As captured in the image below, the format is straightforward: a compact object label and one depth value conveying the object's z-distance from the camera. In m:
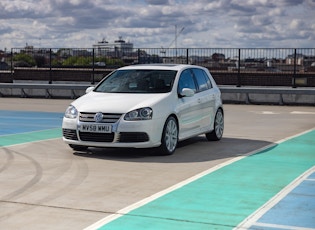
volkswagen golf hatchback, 10.34
